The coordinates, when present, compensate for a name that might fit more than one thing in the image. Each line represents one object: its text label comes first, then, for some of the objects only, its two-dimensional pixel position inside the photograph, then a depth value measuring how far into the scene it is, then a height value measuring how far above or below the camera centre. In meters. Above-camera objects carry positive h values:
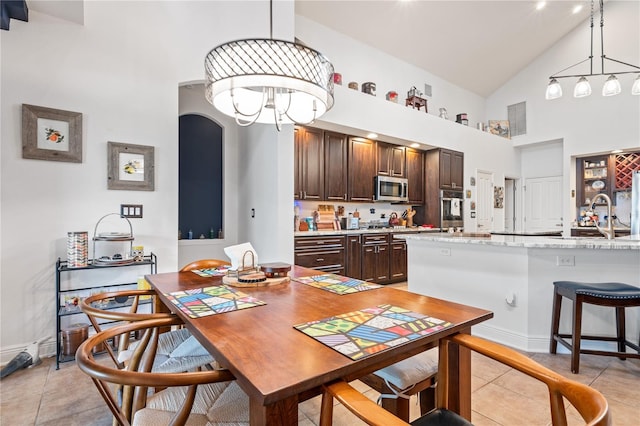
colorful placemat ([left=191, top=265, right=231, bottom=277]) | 2.13 -0.40
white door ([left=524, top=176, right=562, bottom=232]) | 7.25 +0.19
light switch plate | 3.06 +0.02
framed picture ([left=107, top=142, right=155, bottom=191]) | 3.01 +0.43
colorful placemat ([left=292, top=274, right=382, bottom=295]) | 1.73 -0.41
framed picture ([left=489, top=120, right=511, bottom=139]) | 7.70 +2.00
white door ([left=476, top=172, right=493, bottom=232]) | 7.05 +0.23
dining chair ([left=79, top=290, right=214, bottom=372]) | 1.40 -0.67
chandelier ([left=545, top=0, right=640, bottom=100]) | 3.52 +1.37
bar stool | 2.24 -0.63
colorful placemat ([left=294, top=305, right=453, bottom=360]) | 1.00 -0.41
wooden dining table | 0.82 -0.42
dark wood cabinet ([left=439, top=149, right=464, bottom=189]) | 6.23 +0.85
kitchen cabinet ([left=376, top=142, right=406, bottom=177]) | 5.68 +0.96
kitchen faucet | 3.17 -0.19
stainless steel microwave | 5.59 +0.41
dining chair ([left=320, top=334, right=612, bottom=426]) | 0.73 -0.48
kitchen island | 2.64 -0.56
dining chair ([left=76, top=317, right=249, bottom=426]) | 0.86 -0.64
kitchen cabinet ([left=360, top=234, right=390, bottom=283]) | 5.08 -0.73
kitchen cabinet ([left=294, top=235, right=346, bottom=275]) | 4.38 -0.57
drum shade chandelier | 1.57 +0.72
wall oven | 6.22 +0.06
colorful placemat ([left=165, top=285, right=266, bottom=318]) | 1.38 -0.41
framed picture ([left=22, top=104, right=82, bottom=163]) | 2.66 +0.66
